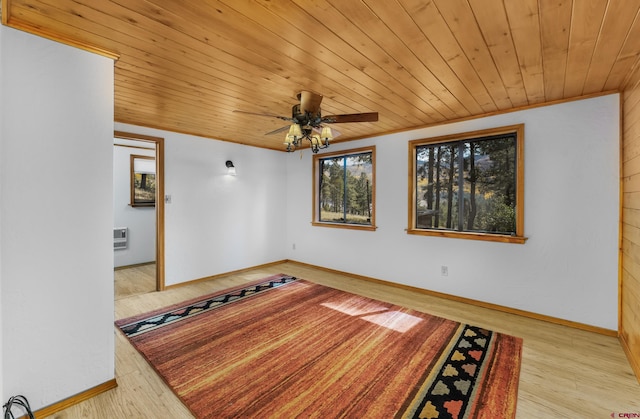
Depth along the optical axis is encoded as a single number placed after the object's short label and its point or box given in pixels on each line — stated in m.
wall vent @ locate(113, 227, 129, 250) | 5.19
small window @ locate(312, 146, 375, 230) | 4.59
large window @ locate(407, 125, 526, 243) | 3.26
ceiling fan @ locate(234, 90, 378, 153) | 2.46
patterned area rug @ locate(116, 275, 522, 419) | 1.80
